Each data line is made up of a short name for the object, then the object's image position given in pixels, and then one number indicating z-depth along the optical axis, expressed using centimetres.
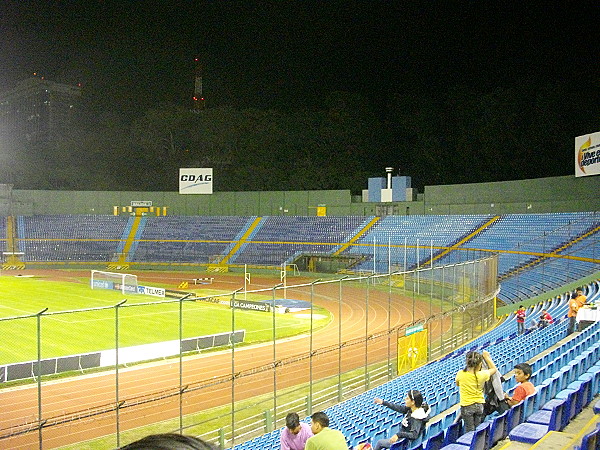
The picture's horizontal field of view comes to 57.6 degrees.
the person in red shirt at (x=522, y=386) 746
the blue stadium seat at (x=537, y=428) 609
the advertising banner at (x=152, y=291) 3653
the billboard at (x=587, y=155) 3831
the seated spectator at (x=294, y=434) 687
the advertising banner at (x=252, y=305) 3241
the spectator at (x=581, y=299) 1489
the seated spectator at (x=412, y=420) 743
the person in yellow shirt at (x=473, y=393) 777
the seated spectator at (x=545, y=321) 1891
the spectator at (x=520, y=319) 1973
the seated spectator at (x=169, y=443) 121
